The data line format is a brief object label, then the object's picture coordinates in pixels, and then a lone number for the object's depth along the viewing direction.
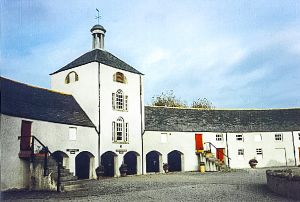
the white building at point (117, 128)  18.75
